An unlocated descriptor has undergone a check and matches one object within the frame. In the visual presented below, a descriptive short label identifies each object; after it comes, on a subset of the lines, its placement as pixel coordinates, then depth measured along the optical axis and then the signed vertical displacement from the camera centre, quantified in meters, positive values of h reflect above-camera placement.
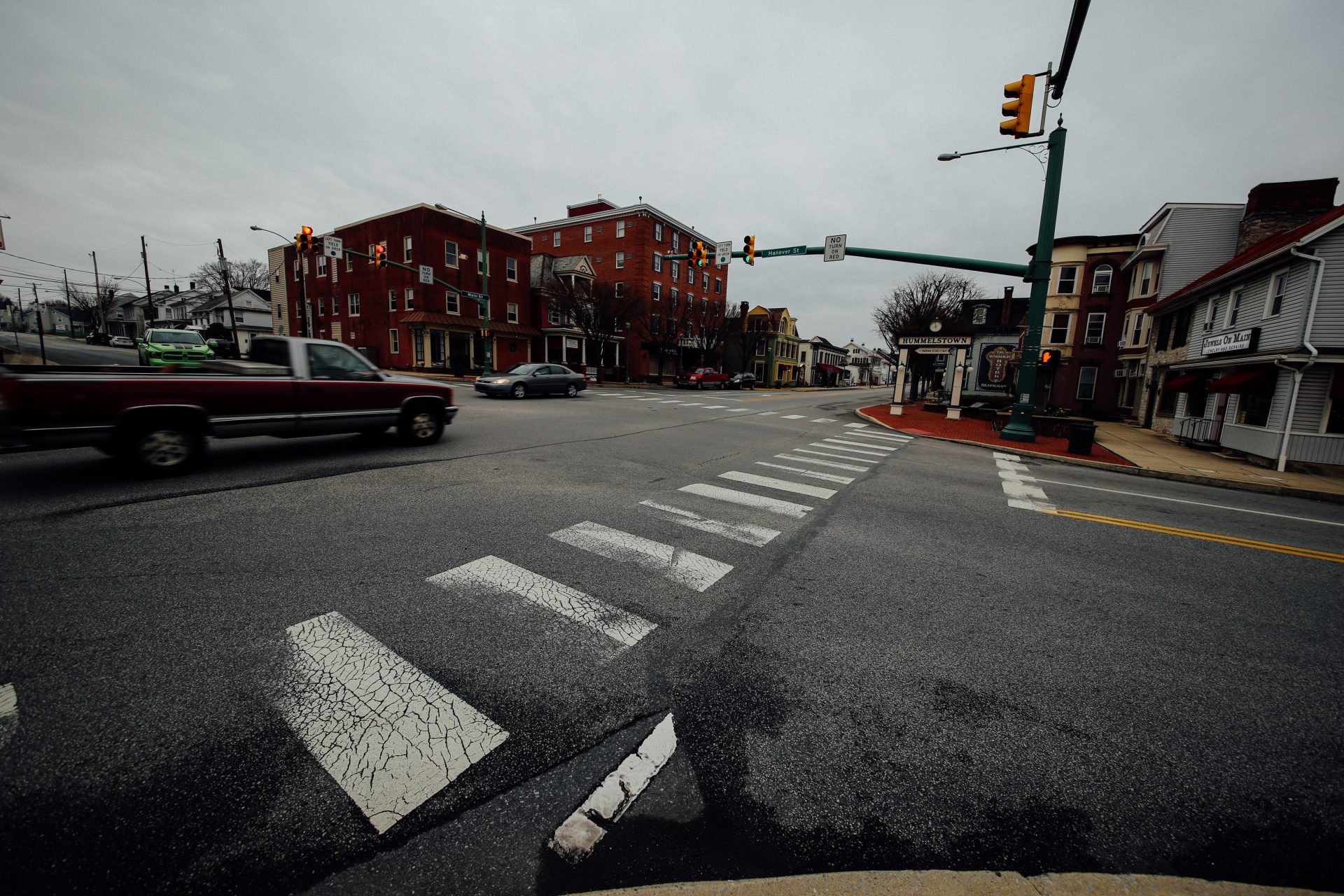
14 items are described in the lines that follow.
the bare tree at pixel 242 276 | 76.44 +12.20
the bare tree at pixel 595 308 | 36.06 +4.48
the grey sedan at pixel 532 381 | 19.86 -0.57
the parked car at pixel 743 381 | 49.28 -0.52
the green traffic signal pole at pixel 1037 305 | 13.18 +2.27
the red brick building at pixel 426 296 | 33.88 +4.91
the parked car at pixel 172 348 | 20.22 +0.26
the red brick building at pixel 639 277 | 42.94 +8.80
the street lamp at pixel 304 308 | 40.24 +4.20
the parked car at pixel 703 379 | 43.40 -0.38
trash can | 13.59 -1.28
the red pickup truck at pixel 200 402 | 5.38 -0.60
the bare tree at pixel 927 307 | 41.88 +6.61
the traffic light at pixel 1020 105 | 10.37 +5.75
